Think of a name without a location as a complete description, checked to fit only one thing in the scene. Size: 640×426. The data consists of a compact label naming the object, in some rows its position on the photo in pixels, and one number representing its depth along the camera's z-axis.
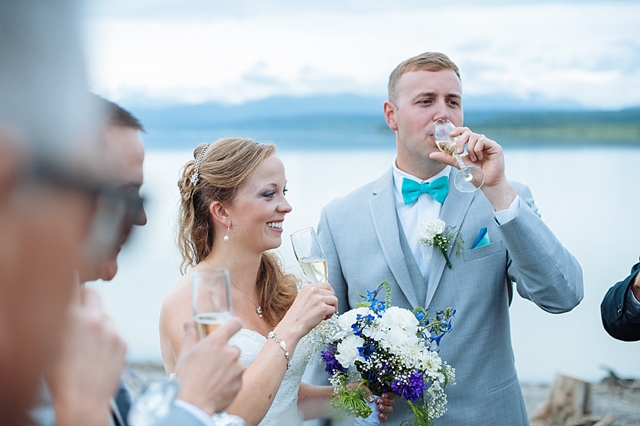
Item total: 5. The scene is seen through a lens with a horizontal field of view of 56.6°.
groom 2.88
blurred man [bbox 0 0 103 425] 0.80
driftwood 5.45
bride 2.75
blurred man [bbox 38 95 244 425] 0.96
